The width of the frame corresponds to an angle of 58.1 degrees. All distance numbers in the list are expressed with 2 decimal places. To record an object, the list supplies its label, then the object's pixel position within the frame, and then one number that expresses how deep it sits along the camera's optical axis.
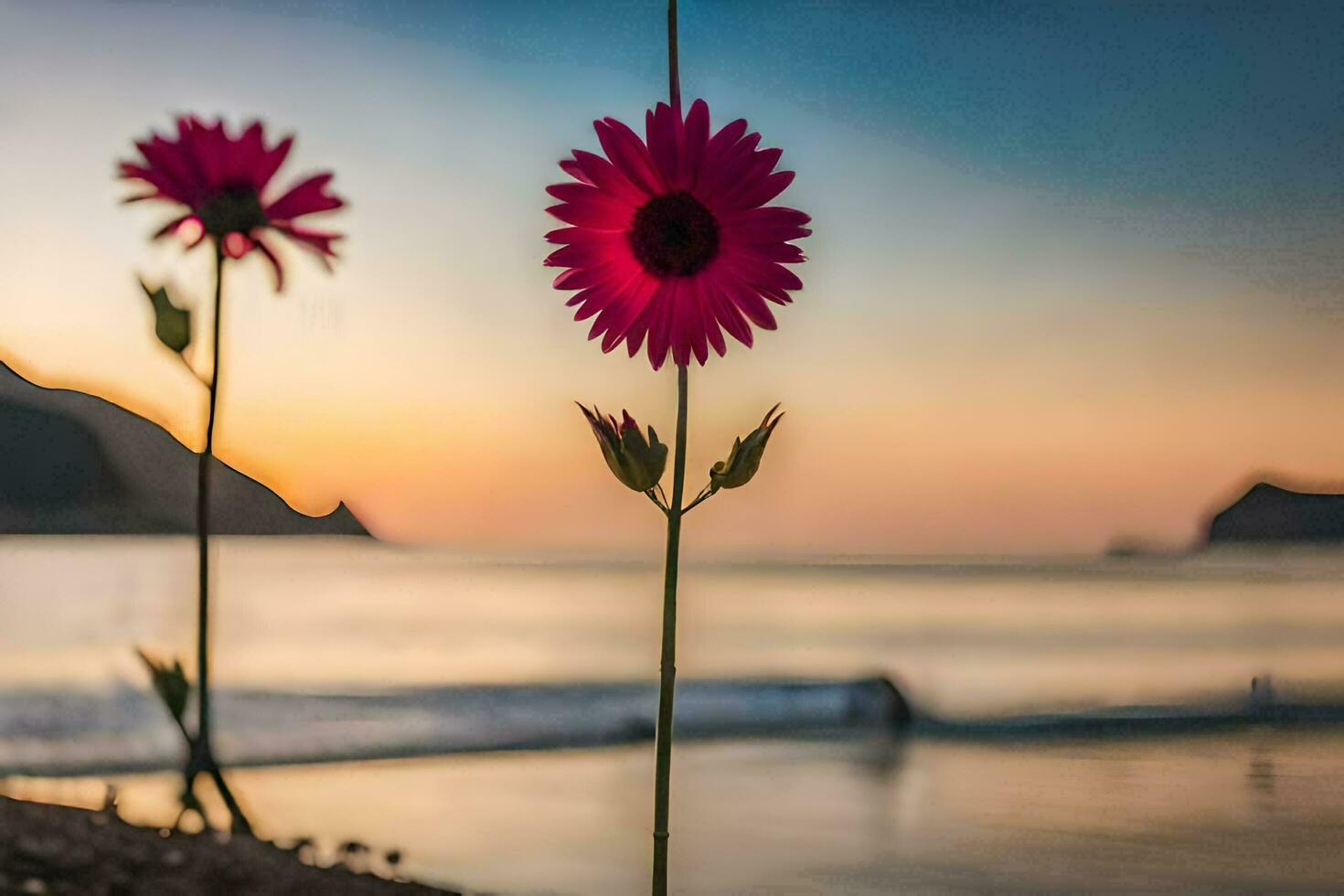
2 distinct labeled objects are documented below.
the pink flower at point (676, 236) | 0.72
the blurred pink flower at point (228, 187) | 1.08
